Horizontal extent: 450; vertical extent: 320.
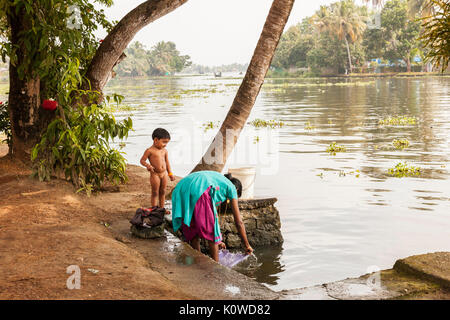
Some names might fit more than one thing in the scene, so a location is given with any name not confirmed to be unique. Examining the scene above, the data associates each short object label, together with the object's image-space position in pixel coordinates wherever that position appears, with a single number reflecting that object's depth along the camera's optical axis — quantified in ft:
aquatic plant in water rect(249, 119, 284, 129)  68.59
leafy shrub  25.08
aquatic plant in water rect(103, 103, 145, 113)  95.55
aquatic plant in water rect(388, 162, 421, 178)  37.10
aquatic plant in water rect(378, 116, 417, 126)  66.80
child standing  23.08
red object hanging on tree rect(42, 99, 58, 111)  25.72
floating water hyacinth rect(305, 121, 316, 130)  65.18
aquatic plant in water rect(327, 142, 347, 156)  48.03
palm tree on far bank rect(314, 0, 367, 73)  224.12
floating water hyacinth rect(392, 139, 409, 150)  49.16
